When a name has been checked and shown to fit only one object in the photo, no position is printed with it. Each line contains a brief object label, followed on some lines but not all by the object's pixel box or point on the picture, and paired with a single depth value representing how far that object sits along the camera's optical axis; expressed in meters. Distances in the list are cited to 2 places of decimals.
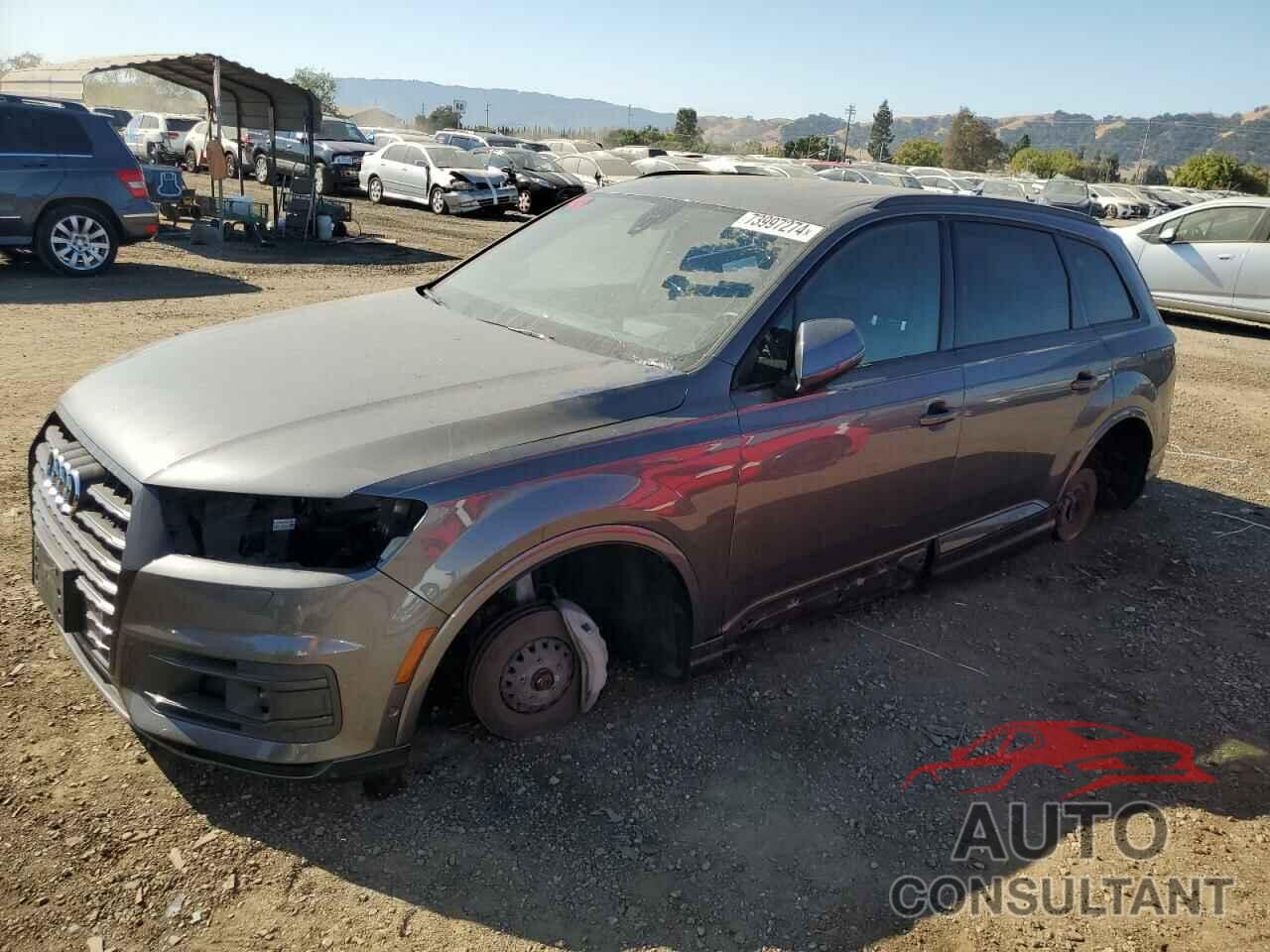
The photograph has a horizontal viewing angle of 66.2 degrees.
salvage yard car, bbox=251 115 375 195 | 23.52
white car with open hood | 20.78
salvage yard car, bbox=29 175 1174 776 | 2.49
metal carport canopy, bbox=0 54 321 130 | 13.78
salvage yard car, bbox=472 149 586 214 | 21.98
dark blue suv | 10.20
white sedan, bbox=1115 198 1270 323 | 12.18
